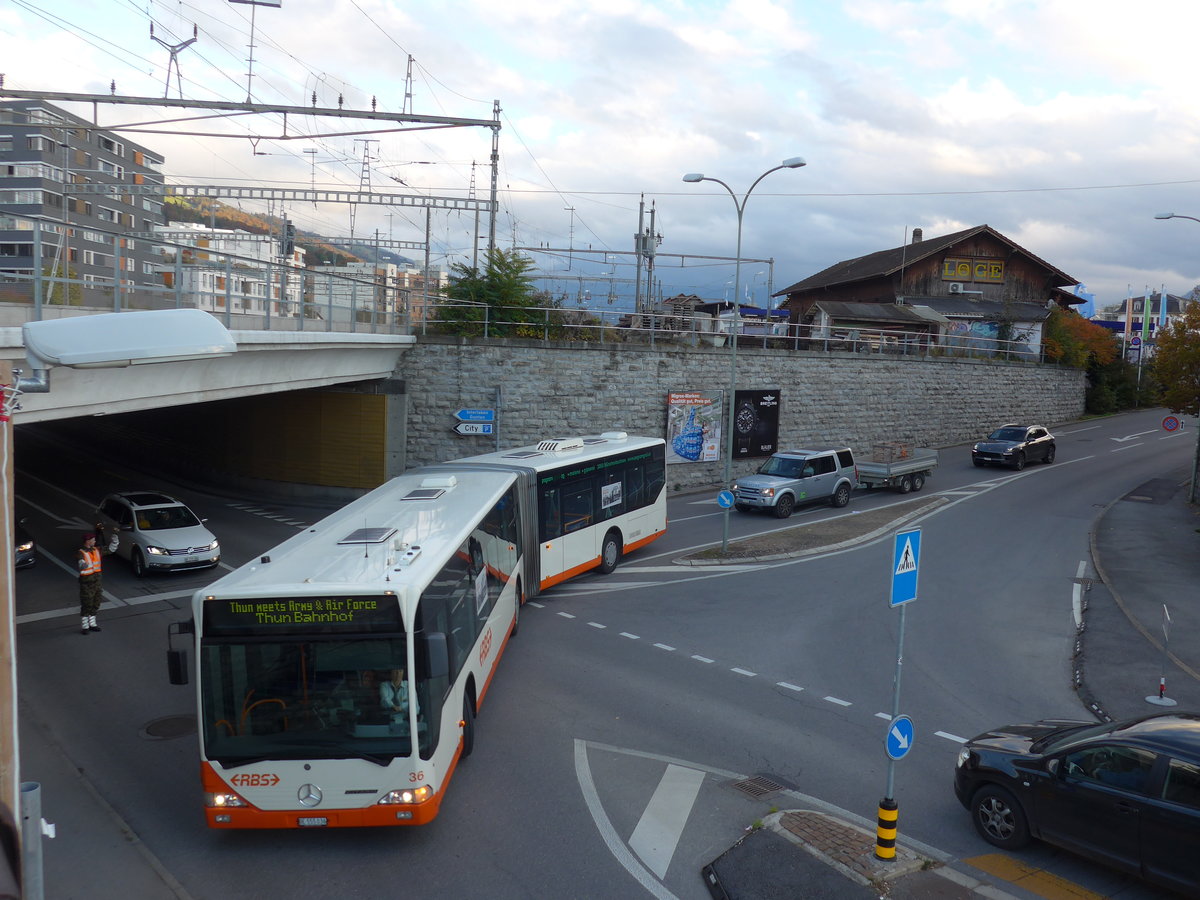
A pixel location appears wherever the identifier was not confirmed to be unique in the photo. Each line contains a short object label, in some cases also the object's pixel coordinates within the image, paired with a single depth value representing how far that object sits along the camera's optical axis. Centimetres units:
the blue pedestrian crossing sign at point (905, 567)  775
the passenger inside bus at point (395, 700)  730
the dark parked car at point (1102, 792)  650
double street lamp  1984
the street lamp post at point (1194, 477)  2625
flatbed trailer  2786
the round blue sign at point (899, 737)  700
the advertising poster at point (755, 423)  3102
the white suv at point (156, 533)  1805
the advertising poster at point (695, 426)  2964
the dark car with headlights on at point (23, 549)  1789
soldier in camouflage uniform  1384
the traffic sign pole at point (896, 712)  702
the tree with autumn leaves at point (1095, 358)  4631
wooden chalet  4547
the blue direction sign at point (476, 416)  2697
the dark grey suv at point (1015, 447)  3278
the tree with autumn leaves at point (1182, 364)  2591
